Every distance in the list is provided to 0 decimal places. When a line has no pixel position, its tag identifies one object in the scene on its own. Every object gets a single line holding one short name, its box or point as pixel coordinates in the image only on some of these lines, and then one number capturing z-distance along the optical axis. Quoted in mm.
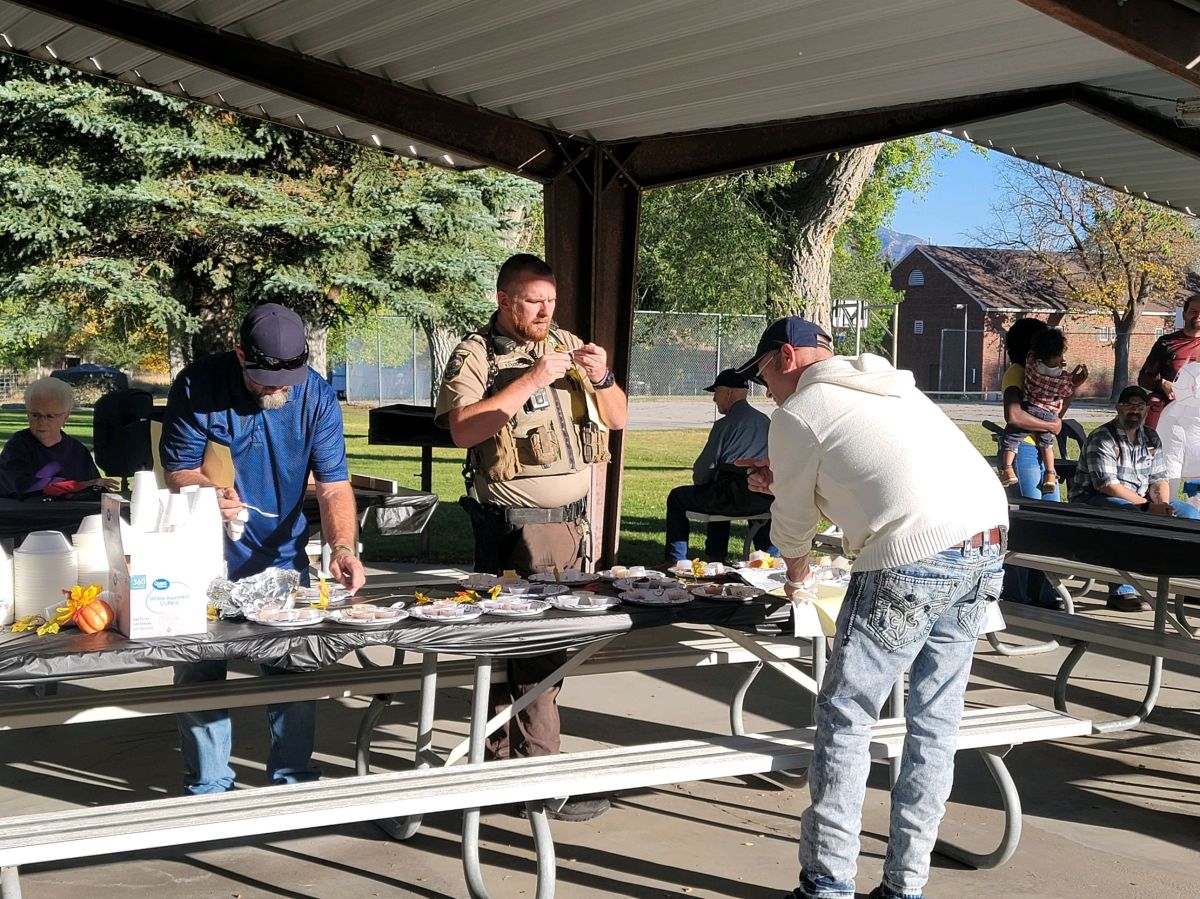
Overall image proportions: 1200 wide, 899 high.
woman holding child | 7527
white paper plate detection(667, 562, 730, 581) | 4215
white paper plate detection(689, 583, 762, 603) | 3836
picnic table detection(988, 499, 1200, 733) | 4586
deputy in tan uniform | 4133
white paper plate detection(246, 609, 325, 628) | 3359
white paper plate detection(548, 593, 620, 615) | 3689
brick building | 43844
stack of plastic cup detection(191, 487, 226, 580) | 3287
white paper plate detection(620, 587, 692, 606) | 3762
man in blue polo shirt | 3896
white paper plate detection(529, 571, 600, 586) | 4059
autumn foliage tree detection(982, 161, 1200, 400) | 36031
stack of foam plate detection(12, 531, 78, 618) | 3312
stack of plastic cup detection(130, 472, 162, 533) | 3207
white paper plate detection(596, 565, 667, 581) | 4117
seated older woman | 6652
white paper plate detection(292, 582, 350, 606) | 3623
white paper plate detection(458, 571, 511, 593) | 3922
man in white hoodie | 3133
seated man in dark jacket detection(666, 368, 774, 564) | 7977
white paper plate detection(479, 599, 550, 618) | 3574
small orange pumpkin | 3205
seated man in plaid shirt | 7004
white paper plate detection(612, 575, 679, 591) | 3973
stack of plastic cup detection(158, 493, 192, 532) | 3252
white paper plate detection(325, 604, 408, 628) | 3395
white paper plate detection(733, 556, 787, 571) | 4354
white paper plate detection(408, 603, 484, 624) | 3479
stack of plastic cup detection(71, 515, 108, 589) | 3402
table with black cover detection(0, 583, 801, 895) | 3029
